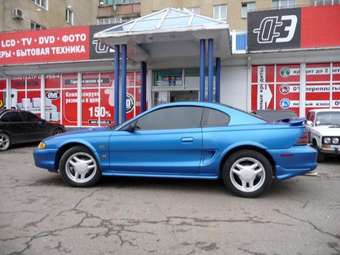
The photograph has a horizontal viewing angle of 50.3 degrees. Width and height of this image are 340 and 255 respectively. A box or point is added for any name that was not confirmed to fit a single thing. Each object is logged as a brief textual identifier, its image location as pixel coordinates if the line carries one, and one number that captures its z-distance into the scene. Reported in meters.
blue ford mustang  5.97
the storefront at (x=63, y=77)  17.81
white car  9.28
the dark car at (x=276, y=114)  10.80
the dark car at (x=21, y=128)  12.99
